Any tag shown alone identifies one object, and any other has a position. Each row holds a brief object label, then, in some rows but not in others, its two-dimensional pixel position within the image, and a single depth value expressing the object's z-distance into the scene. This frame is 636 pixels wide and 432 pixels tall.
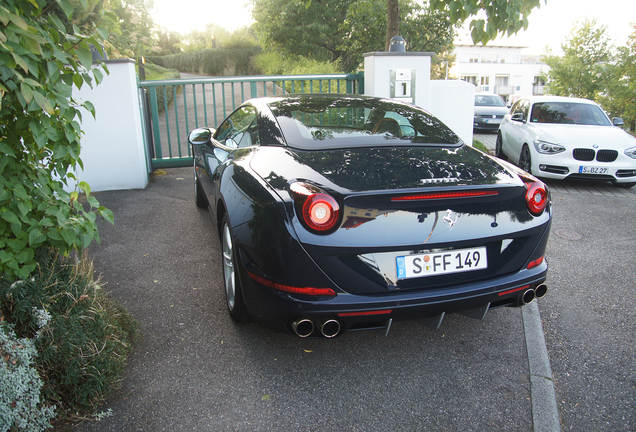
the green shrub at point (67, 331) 2.30
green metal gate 7.80
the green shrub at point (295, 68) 9.01
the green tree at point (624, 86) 16.09
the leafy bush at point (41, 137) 2.11
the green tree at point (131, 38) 15.06
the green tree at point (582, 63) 18.64
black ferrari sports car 2.26
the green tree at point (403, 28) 20.45
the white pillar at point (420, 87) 7.81
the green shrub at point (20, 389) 2.03
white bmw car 7.52
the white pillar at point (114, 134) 6.57
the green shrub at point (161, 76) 17.66
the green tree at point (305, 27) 27.97
